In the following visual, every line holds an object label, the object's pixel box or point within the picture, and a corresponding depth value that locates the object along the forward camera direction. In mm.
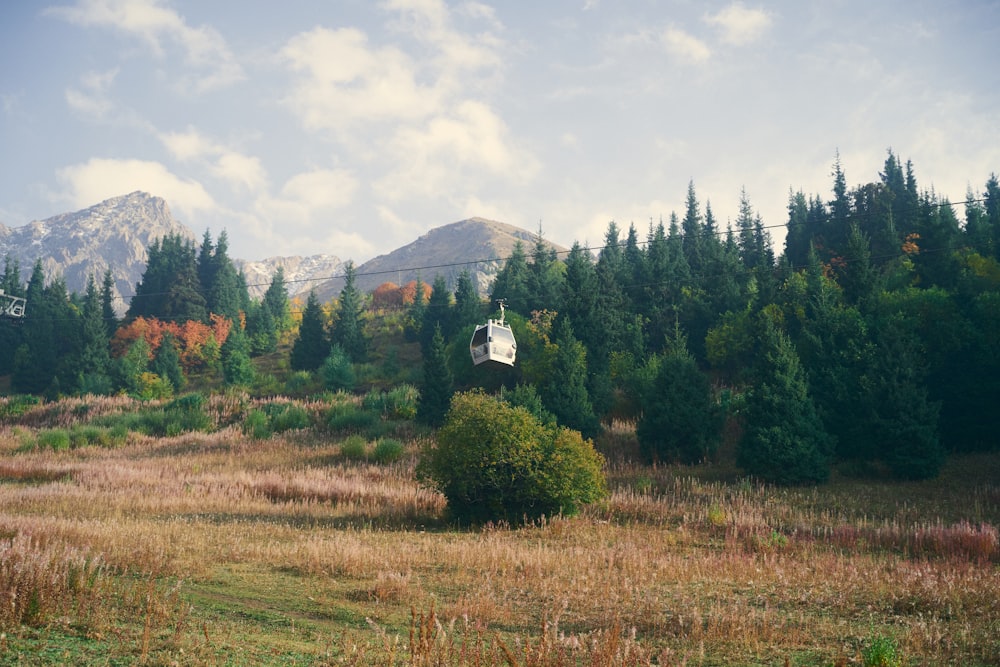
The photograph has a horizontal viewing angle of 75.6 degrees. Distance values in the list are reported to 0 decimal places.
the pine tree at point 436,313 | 69312
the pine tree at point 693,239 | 73144
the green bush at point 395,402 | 41375
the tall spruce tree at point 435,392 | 38406
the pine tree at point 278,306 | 93438
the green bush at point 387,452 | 28781
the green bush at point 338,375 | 57969
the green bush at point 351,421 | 37625
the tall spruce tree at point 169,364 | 67375
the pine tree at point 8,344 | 80688
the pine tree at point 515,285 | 66812
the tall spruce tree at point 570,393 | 33594
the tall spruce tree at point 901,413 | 24484
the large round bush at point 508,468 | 15742
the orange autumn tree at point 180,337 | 75750
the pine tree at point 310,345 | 70312
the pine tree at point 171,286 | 83188
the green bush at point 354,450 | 29797
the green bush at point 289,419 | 38156
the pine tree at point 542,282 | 64062
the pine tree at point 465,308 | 65500
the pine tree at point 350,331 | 70625
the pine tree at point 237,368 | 63750
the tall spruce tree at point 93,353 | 63000
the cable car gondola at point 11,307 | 73775
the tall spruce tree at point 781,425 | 23625
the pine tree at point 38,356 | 72312
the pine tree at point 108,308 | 82625
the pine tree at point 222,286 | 88625
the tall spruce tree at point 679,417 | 28547
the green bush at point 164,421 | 37656
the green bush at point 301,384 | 61053
